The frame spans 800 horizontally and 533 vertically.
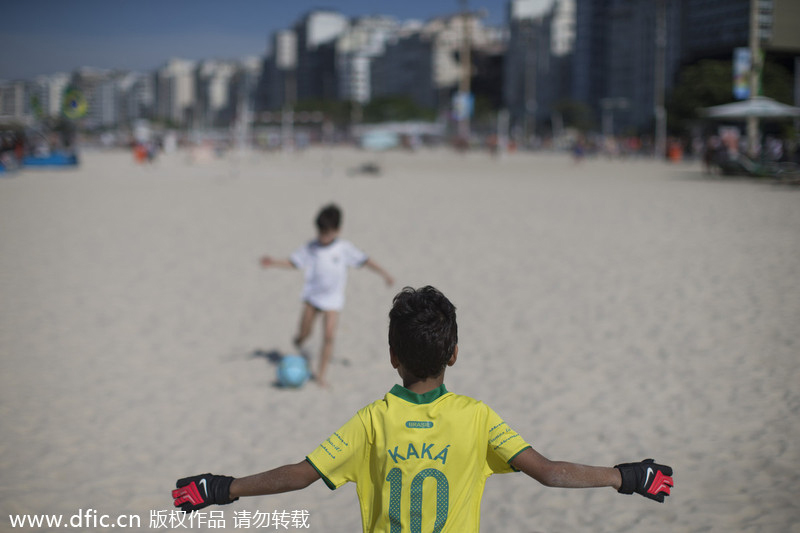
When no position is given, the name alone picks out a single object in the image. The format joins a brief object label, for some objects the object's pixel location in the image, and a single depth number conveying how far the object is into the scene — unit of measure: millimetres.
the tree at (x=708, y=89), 64188
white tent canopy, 27947
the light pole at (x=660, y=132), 53375
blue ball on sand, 6012
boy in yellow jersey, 1975
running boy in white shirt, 5680
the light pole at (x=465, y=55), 68125
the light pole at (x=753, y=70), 30359
